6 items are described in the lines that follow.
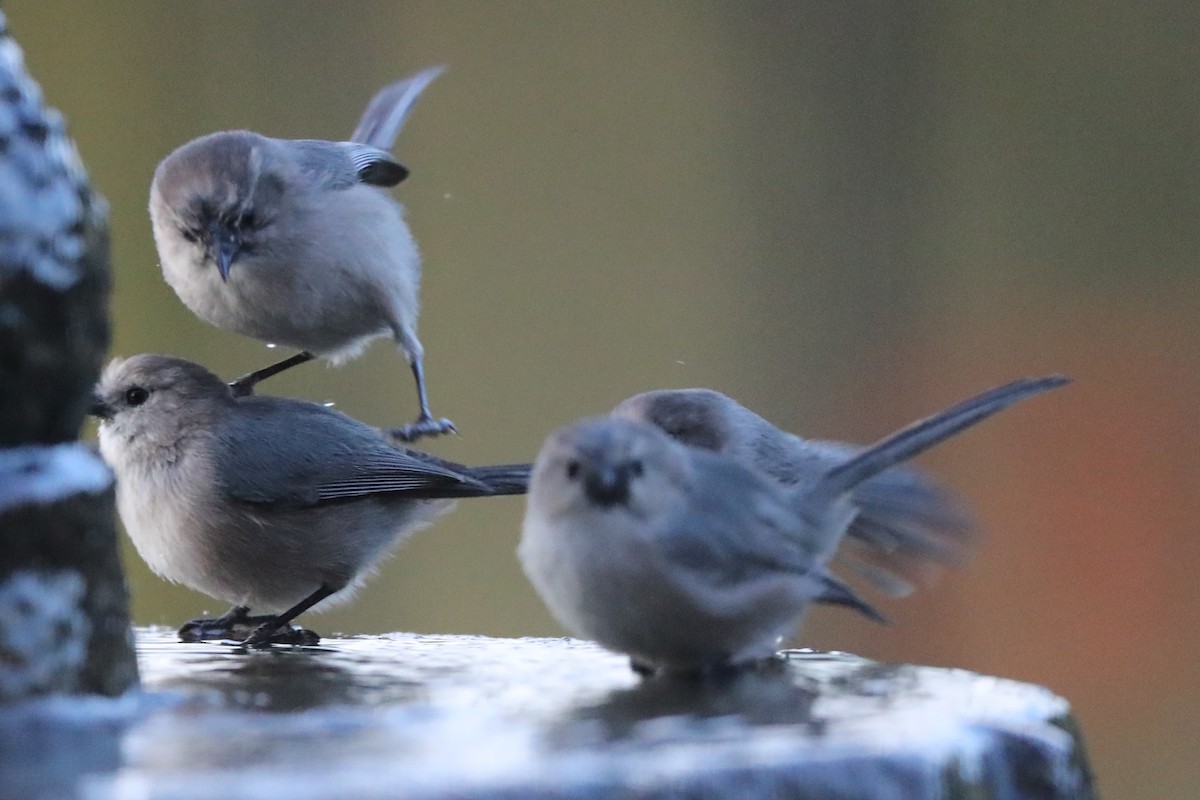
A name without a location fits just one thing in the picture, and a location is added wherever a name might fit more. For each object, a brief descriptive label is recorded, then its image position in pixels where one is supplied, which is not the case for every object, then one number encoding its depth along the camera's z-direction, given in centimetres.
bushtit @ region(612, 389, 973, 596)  583
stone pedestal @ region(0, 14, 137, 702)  334
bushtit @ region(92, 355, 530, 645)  573
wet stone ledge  246
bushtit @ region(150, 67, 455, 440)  583
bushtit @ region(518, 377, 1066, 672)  407
